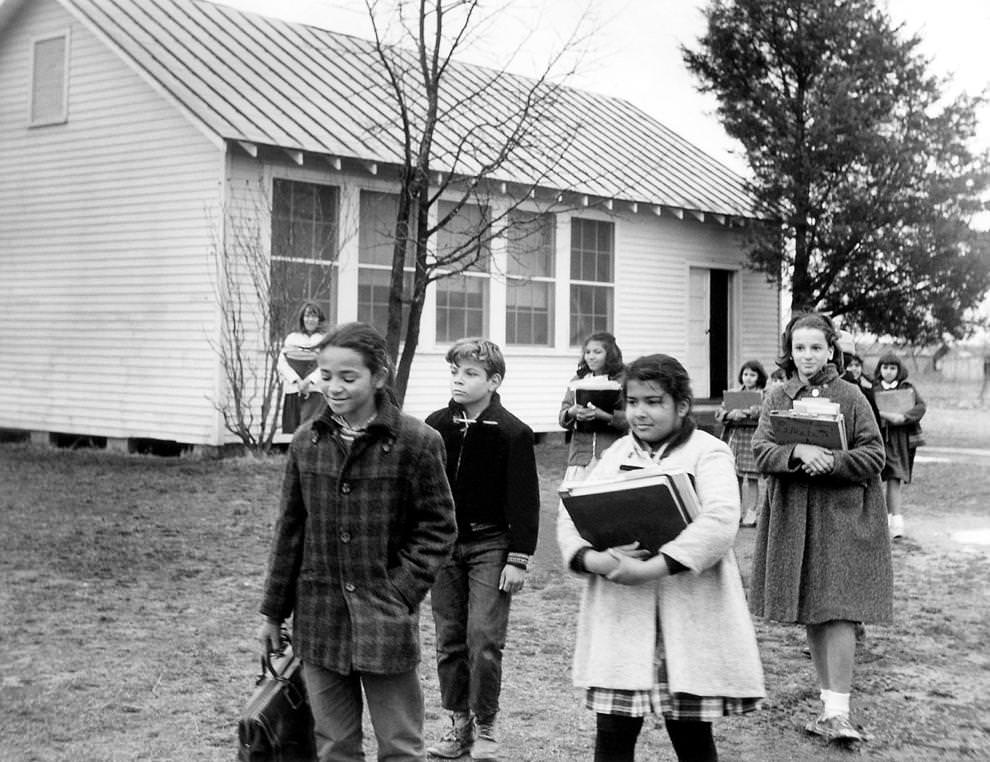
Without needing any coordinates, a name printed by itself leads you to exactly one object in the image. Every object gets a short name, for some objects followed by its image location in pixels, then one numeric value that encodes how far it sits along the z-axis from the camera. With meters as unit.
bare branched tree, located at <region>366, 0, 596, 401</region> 13.47
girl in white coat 3.61
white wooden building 14.98
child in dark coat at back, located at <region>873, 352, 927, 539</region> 10.05
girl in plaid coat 3.62
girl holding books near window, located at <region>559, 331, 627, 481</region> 7.37
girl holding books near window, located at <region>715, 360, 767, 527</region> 10.83
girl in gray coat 5.12
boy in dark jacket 4.77
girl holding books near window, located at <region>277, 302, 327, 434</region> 11.80
